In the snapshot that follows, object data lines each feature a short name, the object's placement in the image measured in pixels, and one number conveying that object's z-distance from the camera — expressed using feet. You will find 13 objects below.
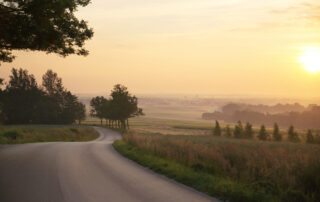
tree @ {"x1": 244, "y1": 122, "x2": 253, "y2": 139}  285.33
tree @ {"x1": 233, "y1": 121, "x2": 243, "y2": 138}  279.90
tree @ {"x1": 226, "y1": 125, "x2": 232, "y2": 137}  287.59
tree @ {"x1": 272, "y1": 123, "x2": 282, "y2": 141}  271.28
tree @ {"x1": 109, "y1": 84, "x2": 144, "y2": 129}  265.54
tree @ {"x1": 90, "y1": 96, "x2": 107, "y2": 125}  335.88
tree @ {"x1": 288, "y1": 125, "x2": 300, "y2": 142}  273.33
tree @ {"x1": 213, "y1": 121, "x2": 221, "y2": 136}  296.20
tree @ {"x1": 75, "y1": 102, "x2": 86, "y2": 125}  337.31
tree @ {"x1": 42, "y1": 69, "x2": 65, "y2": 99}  357.41
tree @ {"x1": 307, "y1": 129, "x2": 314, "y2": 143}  256.11
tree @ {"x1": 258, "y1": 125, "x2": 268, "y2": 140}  274.57
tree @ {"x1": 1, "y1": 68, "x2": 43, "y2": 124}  293.02
